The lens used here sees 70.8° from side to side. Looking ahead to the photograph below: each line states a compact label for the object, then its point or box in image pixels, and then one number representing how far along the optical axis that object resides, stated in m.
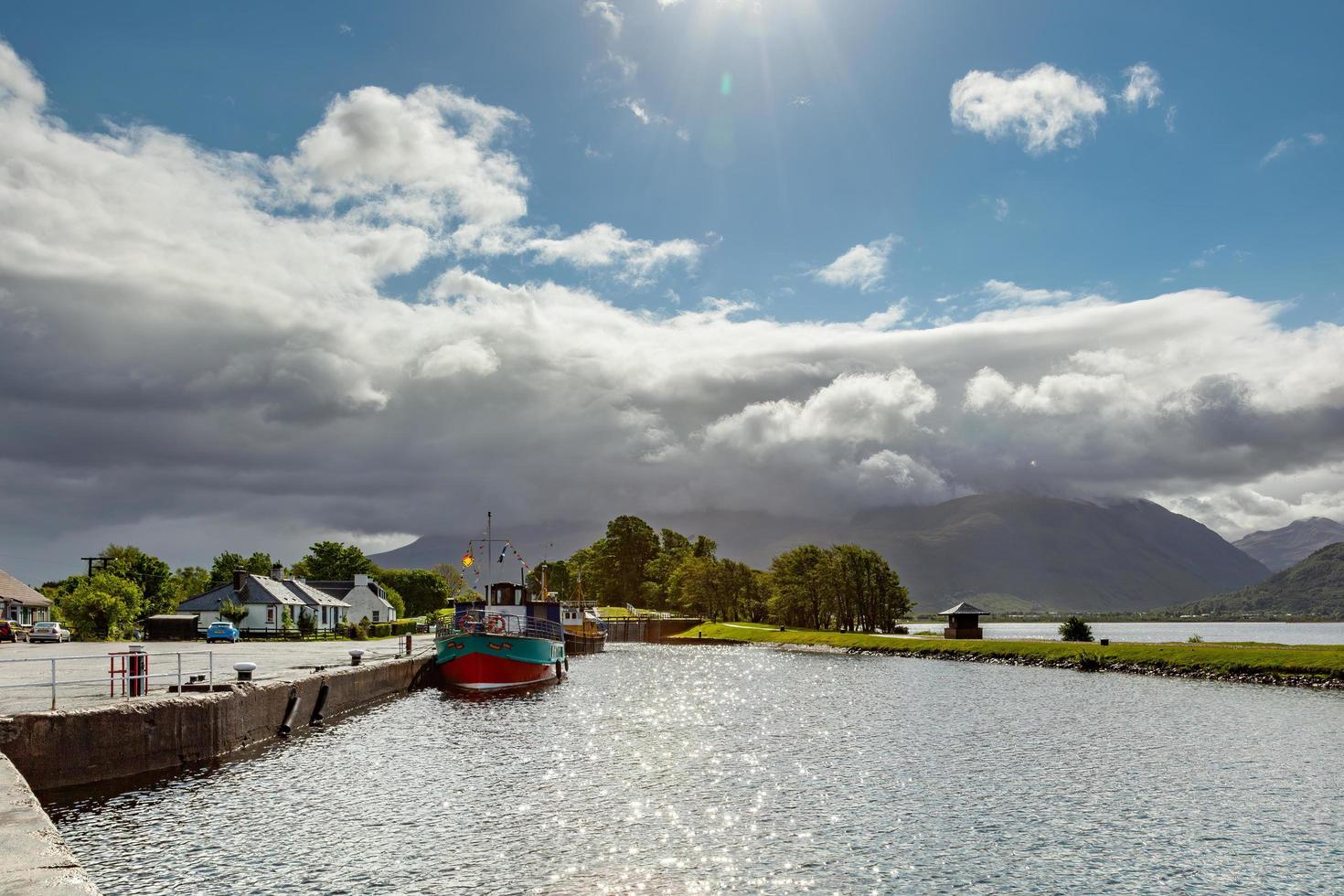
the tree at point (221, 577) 190.35
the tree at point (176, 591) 158.27
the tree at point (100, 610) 104.47
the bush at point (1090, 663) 89.44
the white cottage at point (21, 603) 118.00
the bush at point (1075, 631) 108.94
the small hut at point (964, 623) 125.50
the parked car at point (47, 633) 95.88
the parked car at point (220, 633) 108.19
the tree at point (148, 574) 143.84
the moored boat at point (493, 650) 74.06
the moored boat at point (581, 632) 138.25
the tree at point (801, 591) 166.75
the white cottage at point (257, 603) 127.19
